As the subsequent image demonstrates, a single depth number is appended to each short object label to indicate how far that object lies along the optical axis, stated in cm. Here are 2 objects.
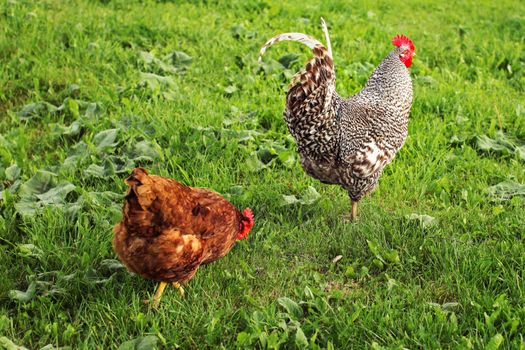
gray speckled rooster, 436
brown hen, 335
